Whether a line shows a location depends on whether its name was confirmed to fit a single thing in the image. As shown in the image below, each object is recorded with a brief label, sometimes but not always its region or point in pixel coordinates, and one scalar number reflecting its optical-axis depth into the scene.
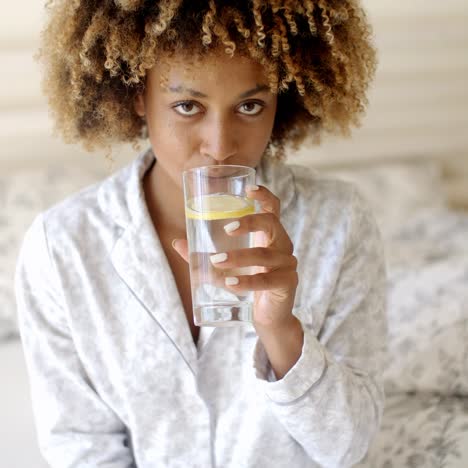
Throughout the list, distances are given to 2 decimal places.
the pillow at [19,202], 2.32
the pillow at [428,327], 1.87
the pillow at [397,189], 2.86
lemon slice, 1.07
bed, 1.71
